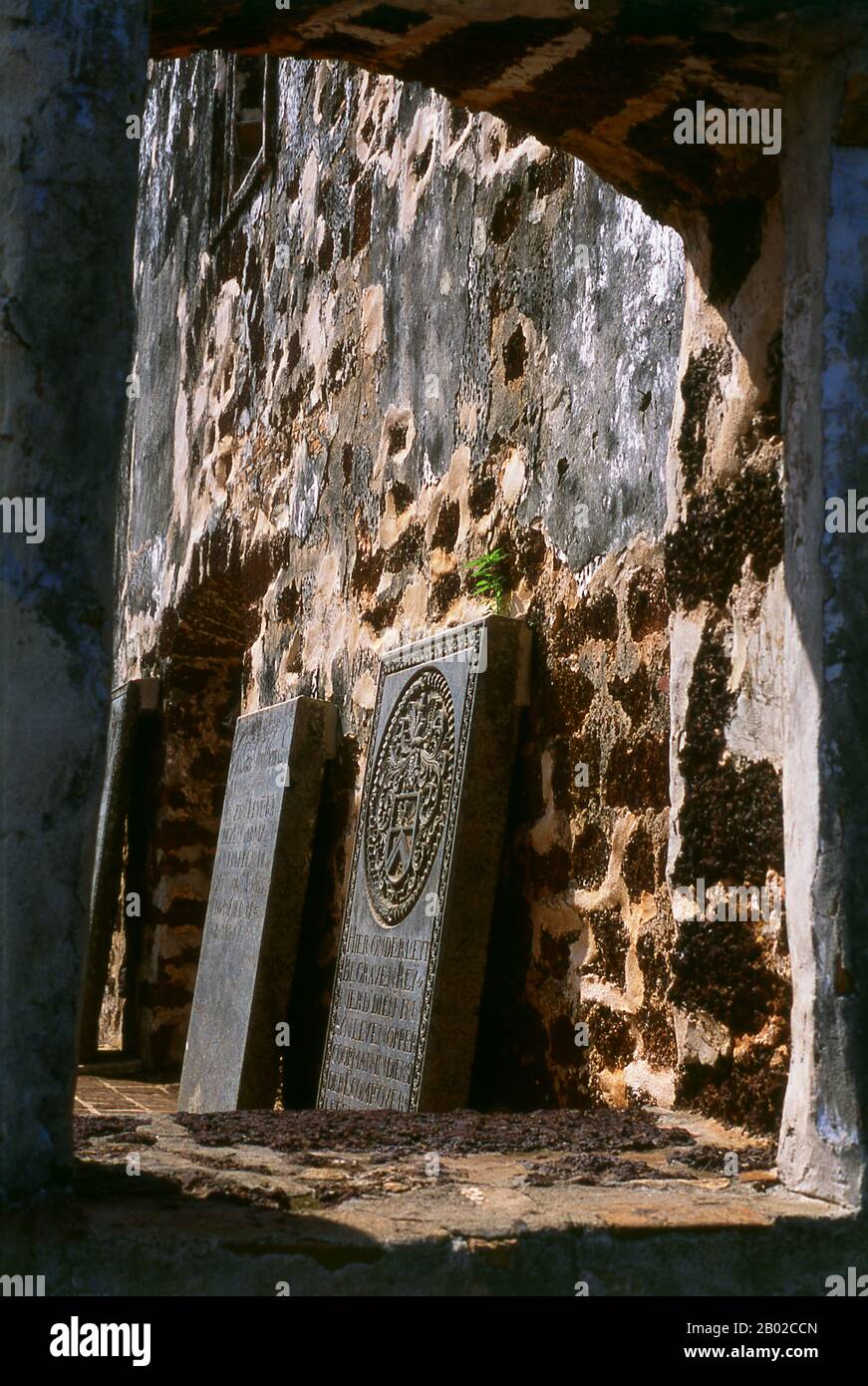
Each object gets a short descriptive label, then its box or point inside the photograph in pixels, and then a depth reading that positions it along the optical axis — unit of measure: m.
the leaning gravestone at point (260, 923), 4.20
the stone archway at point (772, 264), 1.85
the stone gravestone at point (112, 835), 6.22
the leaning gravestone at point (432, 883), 3.15
